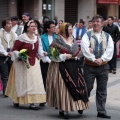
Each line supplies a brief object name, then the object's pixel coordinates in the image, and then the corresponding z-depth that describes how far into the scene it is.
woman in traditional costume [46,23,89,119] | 8.22
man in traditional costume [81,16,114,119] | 8.11
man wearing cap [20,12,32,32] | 12.16
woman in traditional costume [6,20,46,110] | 8.97
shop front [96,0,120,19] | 29.01
